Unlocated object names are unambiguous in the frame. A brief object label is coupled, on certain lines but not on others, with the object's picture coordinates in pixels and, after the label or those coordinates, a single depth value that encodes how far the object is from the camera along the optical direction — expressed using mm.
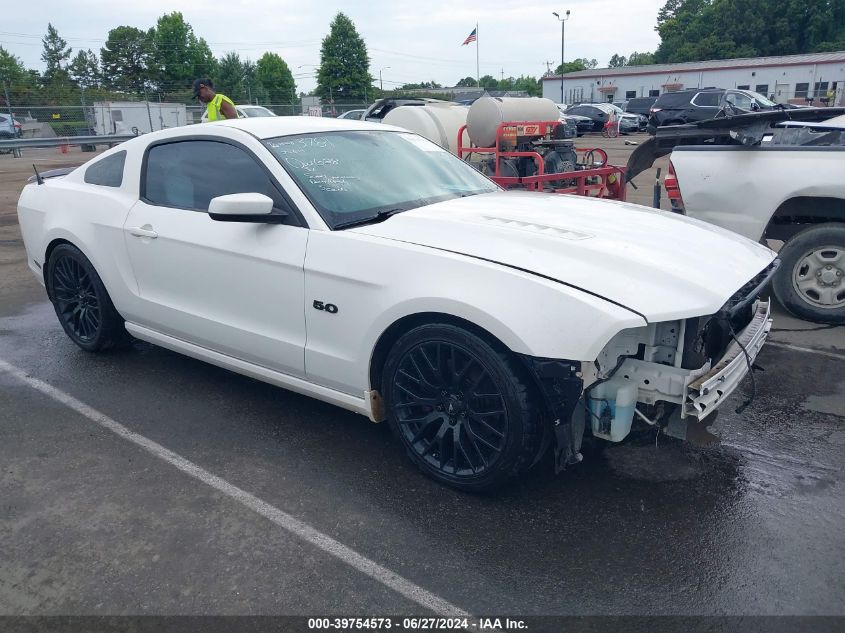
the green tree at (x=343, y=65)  63562
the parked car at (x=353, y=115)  25378
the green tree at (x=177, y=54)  72000
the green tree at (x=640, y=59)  109600
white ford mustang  2760
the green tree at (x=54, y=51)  90062
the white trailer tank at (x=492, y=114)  9195
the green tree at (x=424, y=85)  112712
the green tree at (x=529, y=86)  88475
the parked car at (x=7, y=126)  27234
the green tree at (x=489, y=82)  121975
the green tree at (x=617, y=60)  147925
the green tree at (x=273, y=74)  76312
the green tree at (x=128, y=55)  74312
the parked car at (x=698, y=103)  26825
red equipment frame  8445
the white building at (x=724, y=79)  50875
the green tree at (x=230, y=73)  66950
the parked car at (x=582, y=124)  32781
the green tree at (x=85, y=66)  75000
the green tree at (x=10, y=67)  50256
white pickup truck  5207
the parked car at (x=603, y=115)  33344
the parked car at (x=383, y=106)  17073
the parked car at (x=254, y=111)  23584
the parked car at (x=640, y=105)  37406
